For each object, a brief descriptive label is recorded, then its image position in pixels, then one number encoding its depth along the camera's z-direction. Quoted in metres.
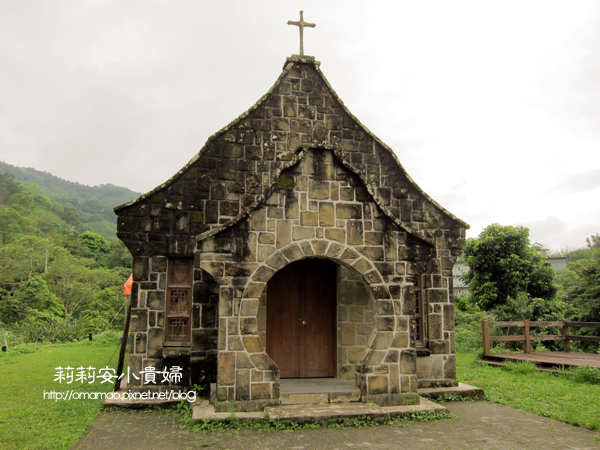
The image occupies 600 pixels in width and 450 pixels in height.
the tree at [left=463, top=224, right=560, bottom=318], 17.69
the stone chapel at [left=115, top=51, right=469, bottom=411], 7.14
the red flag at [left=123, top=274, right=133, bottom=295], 10.00
